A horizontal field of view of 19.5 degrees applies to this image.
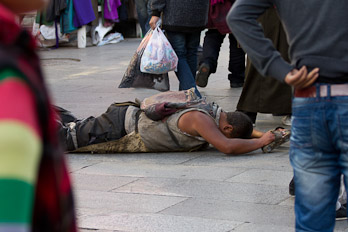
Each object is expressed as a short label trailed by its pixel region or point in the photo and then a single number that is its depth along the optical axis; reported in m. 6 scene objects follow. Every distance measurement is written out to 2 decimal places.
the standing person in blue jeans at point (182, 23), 10.22
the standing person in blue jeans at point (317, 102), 3.56
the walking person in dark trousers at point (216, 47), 11.16
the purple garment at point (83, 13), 19.66
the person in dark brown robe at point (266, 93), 8.65
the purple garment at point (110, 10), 20.62
